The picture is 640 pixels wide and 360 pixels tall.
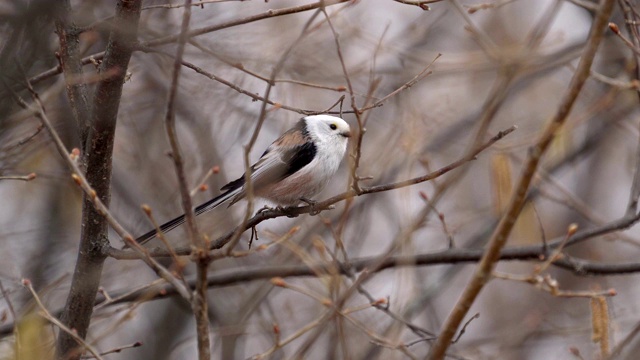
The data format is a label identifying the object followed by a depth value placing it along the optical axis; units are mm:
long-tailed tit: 10359
